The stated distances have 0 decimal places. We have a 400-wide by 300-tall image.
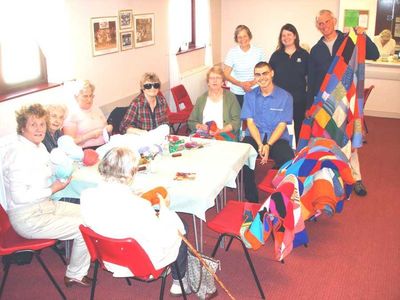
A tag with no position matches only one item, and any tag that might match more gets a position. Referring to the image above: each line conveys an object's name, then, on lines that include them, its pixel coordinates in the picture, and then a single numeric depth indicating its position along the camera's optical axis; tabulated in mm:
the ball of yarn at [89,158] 3234
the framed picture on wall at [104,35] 4605
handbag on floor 2812
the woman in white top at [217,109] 4363
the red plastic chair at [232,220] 2885
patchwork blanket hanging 4180
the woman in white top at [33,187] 2793
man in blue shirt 4094
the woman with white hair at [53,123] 3480
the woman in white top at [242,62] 5445
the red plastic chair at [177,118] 5625
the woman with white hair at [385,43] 7219
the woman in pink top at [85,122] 3914
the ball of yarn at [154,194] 2680
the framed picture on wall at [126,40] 5079
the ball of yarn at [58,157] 2980
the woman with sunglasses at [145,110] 4149
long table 2850
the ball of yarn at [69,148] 3205
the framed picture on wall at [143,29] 5330
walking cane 2588
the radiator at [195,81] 6427
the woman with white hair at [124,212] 2293
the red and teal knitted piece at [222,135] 4282
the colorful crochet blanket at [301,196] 2852
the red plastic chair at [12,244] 2717
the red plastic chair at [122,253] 2266
